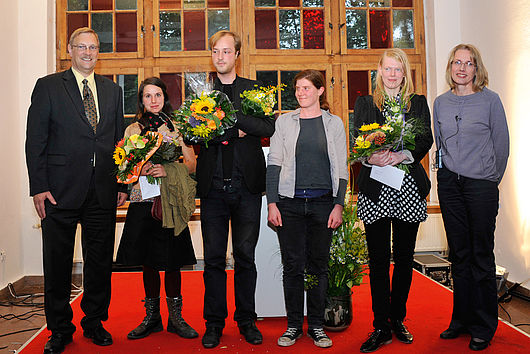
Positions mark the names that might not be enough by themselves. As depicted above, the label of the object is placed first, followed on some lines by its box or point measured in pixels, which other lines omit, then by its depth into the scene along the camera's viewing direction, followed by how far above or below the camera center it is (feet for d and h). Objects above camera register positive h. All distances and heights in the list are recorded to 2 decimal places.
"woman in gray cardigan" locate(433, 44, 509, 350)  9.24 -0.02
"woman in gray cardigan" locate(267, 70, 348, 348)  9.20 -0.17
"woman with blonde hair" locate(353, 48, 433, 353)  8.90 -0.26
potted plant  10.18 -1.79
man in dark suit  9.25 +0.17
